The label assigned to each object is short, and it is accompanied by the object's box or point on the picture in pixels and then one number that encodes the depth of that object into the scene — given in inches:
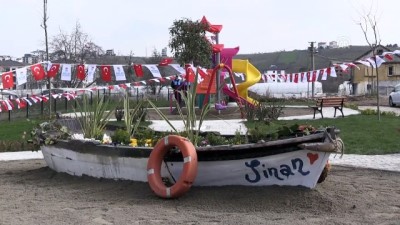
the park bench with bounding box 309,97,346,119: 876.0
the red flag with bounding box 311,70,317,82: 992.3
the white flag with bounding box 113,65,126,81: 865.8
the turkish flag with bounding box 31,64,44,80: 800.3
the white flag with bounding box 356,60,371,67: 840.7
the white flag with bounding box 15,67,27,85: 771.4
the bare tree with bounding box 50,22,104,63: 1815.9
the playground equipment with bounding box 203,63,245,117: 832.3
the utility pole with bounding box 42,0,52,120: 905.0
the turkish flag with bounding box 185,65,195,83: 887.4
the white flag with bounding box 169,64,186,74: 943.3
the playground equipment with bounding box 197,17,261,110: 945.2
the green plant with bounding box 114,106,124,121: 788.1
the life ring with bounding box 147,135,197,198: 284.7
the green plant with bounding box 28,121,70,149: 390.2
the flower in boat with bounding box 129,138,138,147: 340.7
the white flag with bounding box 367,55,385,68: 809.9
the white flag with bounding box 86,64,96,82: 851.9
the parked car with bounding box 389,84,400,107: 1349.7
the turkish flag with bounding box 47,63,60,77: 827.4
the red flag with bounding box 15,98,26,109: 952.9
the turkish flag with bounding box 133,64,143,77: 900.6
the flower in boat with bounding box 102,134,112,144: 357.4
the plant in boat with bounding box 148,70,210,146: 322.0
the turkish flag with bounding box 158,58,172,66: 901.0
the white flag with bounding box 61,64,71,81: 830.1
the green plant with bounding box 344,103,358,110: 1150.1
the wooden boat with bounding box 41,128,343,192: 273.7
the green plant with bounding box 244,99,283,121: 772.0
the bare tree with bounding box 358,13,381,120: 876.0
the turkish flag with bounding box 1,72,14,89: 754.0
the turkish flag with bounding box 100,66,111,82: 888.9
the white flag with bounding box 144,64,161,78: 896.0
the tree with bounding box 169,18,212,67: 1002.7
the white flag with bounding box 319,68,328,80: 963.1
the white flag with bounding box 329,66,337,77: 936.8
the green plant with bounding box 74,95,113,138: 385.7
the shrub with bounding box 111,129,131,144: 343.3
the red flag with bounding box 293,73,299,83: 1071.6
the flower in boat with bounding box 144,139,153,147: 341.1
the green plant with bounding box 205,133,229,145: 320.5
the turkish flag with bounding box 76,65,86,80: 859.6
